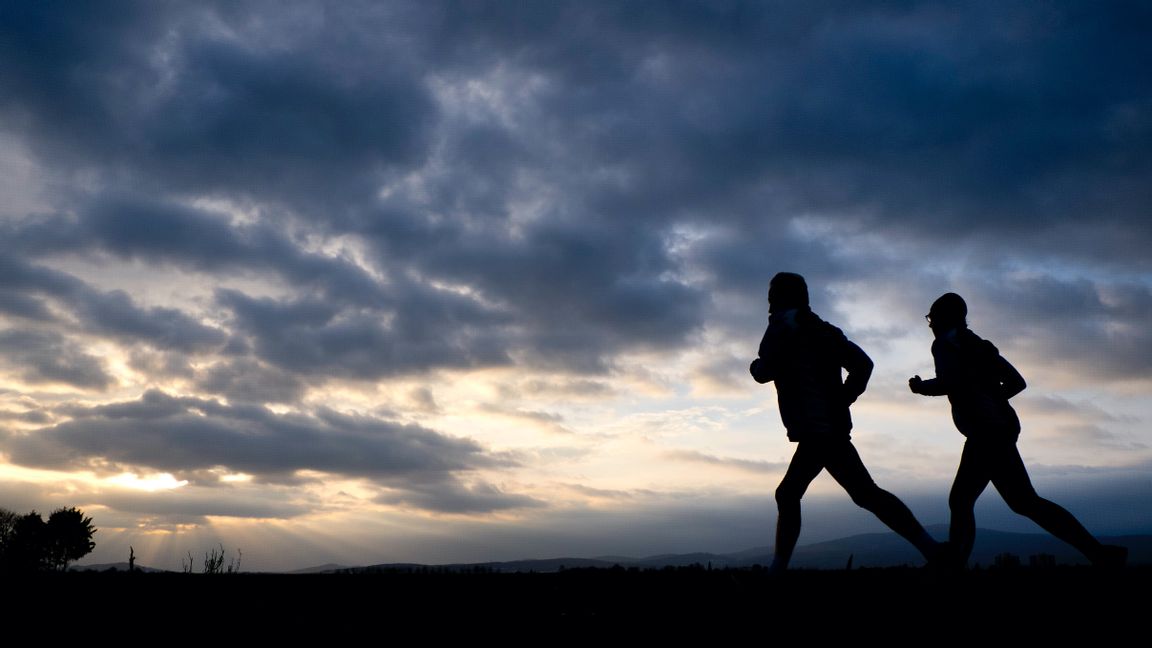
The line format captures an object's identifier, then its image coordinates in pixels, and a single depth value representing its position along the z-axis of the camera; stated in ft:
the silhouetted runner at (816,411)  21.38
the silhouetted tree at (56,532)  301.43
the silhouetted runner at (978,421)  24.34
